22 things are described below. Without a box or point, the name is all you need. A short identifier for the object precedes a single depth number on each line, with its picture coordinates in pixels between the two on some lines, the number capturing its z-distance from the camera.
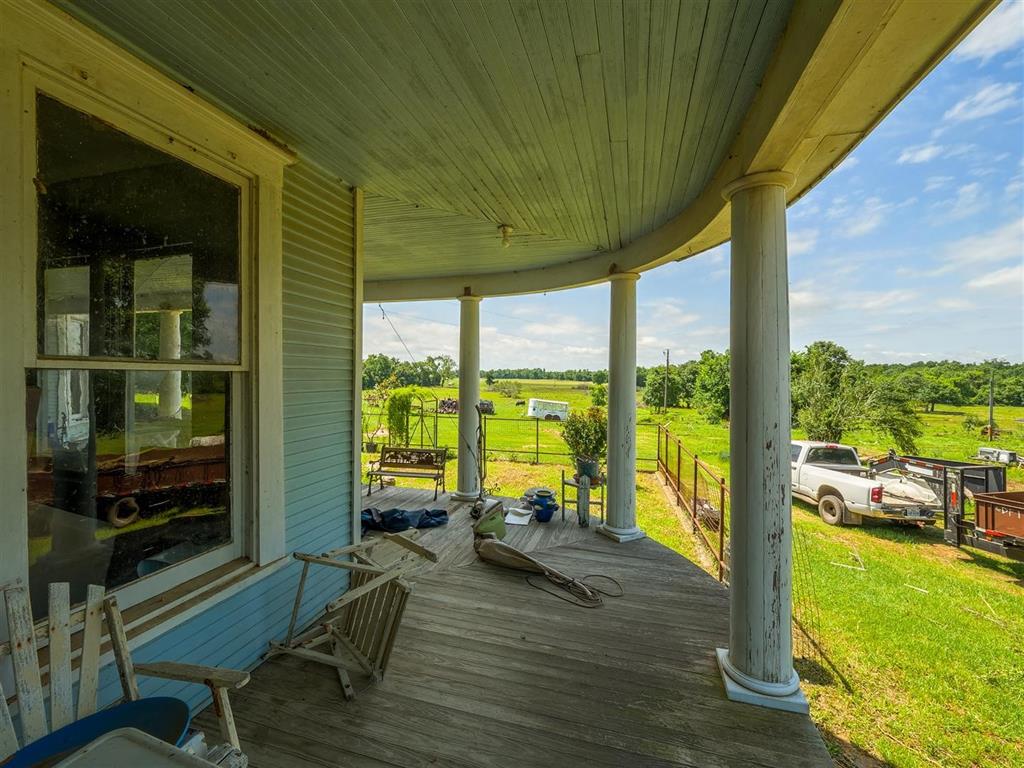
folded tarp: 4.83
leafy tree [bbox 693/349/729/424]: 21.55
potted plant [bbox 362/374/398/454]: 10.64
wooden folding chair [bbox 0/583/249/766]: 1.26
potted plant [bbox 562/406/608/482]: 9.96
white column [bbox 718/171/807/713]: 2.12
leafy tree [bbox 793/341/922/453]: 13.30
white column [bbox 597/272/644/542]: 4.44
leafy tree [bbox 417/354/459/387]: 16.73
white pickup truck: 8.47
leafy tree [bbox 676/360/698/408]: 26.05
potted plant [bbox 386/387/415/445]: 9.16
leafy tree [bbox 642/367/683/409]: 24.88
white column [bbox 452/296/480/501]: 5.86
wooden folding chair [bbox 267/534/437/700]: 2.21
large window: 1.51
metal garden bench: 6.23
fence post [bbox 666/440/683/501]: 7.10
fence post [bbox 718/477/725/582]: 3.89
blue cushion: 1.13
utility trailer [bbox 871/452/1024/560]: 6.05
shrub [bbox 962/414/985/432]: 16.77
